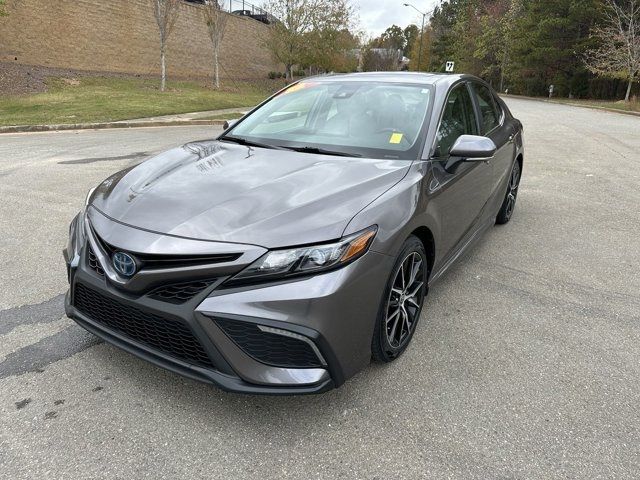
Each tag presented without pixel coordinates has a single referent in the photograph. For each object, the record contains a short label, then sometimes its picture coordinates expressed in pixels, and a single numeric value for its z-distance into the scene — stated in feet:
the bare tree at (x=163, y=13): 66.85
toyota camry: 6.75
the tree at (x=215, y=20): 84.98
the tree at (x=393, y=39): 365.49
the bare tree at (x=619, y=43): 102.89
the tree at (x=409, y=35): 344.98
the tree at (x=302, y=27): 107.14
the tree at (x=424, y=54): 254.96
